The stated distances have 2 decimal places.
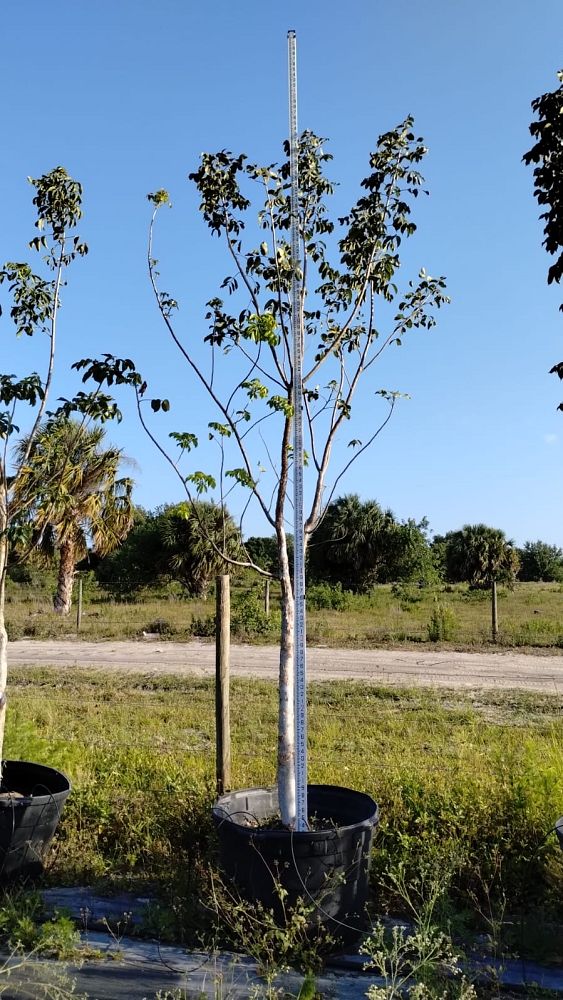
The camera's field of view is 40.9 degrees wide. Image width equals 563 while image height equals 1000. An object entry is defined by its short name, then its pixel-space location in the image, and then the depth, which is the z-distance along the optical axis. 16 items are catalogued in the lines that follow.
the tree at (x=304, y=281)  3.98
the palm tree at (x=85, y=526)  19.91
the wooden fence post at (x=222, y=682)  4.45
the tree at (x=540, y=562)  51.16
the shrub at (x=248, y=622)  17.52
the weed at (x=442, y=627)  16.59
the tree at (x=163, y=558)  27.56
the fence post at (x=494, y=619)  16.39
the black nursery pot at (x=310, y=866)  3.22
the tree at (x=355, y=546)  33.25
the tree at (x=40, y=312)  4.39
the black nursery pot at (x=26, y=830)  3.82
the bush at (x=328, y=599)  24.14
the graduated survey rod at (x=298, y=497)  3.50
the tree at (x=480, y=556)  37.31
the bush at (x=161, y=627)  18.30
